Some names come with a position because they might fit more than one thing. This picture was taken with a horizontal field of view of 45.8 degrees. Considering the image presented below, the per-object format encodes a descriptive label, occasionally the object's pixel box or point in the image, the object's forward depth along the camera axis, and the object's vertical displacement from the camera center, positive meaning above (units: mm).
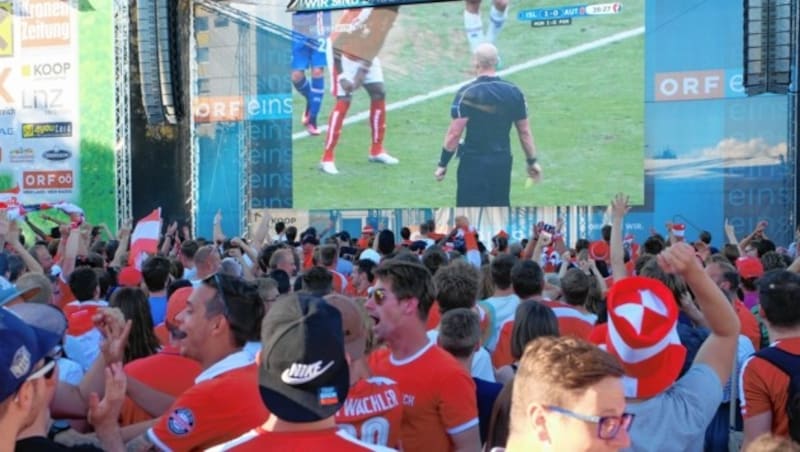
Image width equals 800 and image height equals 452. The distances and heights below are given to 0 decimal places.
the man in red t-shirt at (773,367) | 3461 -636
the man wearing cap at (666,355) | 2609 -448
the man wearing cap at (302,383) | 2002 -397
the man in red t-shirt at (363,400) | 2875 -628
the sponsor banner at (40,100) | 17703 +1859
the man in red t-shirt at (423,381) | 3154 -621
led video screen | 14844 +1518
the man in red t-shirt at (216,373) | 2639 -521
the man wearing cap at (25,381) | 1918 -385
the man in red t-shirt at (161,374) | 3176 -601
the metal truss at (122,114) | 17016 +1504
